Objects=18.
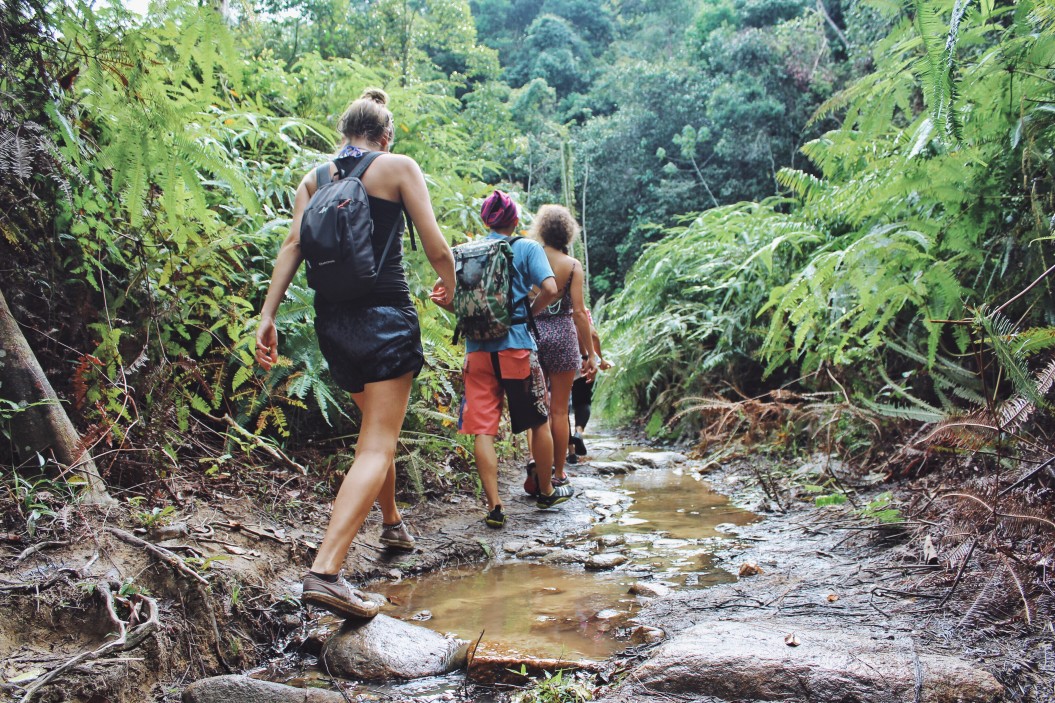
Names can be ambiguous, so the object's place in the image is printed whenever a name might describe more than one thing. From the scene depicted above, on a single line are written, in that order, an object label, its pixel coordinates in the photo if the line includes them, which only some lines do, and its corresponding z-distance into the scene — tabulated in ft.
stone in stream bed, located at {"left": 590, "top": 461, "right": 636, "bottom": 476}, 21.06
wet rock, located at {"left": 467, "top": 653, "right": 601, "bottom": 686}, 7.25
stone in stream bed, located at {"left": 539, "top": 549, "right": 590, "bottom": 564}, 11.60
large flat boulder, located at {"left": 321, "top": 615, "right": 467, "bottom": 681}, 7.50
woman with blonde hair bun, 9.12
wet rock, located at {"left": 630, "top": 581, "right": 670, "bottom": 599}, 9.50
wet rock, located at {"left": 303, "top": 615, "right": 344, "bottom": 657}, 8.19
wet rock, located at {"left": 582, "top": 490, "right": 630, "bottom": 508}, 16.42
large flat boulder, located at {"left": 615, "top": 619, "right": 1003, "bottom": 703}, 6.07
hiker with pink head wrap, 14.15
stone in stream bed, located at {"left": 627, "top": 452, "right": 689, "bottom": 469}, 22.44
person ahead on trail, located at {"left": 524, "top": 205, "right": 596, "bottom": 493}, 16.92
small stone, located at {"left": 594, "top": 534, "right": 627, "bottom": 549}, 12.52
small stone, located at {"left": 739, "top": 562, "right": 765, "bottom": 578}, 10.20
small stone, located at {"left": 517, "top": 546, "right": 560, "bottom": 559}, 12.03
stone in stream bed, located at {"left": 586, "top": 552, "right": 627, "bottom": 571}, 11.01
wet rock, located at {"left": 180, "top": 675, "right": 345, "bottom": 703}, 6.51
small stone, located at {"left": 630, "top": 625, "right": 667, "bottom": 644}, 7.89
